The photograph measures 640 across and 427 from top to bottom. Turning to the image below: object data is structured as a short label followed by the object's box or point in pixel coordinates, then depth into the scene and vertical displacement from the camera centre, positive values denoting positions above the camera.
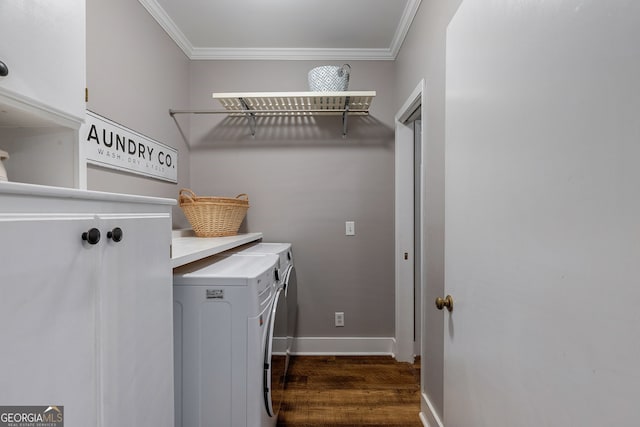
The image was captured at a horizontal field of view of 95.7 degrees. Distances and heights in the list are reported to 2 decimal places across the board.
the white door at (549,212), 0.42 +0.00
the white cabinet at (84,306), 0.48 -0.19
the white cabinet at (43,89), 0.72 +0.34
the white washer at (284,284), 1.50 -0.53
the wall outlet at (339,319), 2.43 -0.91
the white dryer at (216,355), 1.06 -0.53
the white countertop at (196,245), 1.09 -0.17
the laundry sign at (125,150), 1.42 +0.35
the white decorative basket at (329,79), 2.03 +0.93
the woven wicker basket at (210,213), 1.90 -0.01
